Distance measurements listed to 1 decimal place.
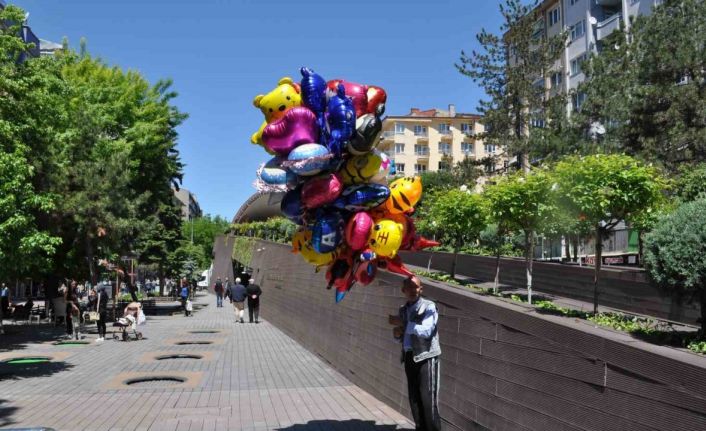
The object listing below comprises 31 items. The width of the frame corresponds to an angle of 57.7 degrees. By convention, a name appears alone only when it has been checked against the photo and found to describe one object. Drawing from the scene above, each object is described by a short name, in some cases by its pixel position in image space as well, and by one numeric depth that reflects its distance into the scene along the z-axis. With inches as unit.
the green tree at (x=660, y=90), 774.5
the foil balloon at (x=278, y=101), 238.1
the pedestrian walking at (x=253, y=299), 970.1
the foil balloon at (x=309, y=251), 239.3
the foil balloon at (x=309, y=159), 223.0
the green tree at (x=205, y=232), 4003.4
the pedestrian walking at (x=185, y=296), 1288.8
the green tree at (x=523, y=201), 596.1
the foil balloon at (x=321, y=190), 228.4
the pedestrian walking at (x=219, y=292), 1568.4
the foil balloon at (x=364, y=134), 229.5
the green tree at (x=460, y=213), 860.6
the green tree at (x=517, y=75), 1242.0
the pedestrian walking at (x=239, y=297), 1003.5
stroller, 775.7
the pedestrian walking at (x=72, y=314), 784.3
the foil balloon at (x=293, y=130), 228.7
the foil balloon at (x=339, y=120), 225.8
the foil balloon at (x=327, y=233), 229.5
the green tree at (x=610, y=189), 418.3
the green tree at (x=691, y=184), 519.2
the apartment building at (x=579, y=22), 1560.0
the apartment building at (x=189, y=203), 5944.9
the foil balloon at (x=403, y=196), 243.6
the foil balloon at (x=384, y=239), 229.1
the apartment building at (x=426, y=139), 3304.6
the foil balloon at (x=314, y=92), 231.9
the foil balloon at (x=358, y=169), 236.5
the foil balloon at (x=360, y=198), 234.1
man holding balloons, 232.2
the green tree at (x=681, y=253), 204.4
